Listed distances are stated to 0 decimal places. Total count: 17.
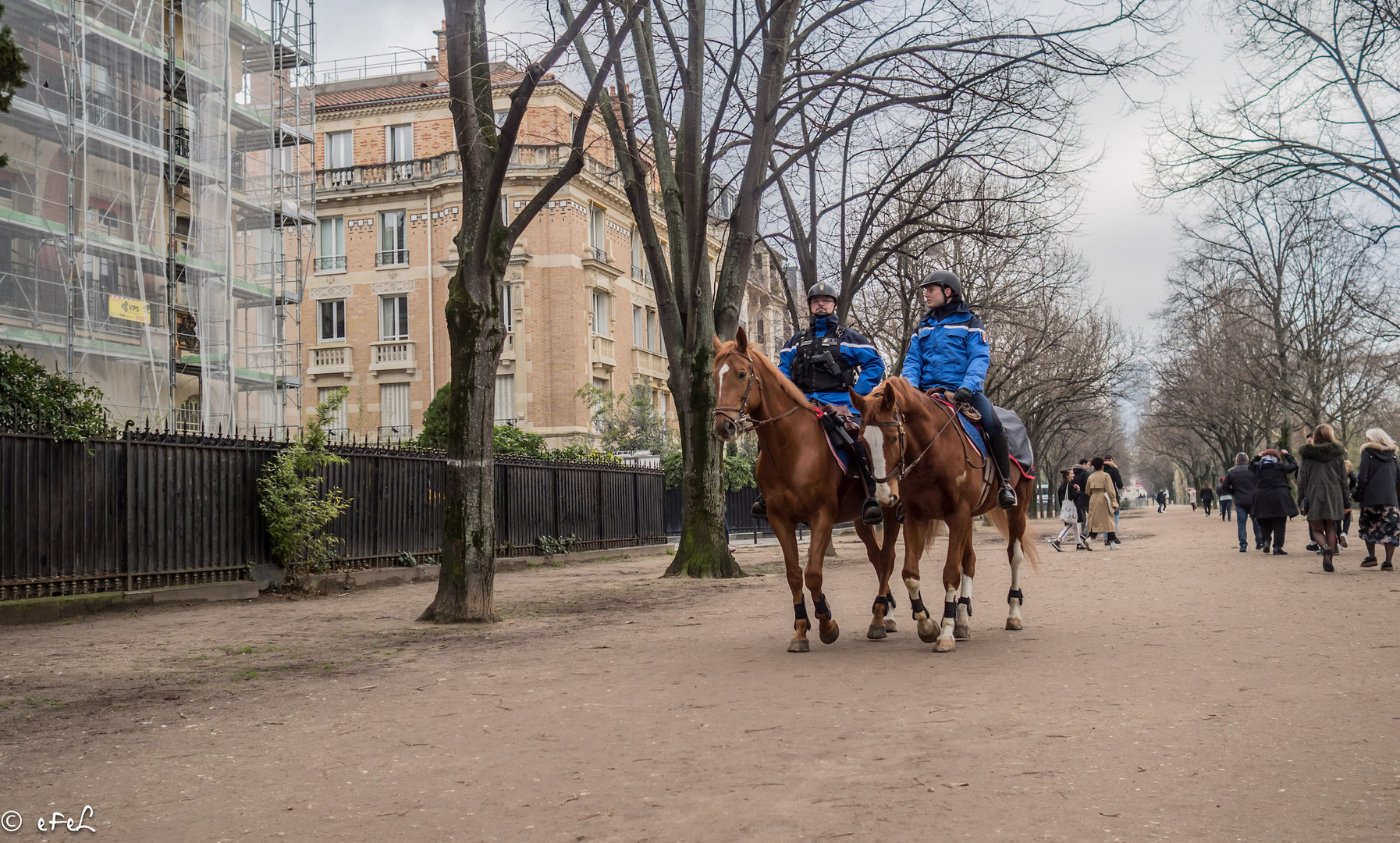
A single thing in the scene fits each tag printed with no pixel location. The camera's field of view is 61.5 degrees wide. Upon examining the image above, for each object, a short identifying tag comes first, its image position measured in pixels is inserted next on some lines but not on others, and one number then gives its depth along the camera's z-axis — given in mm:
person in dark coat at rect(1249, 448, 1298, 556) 21812
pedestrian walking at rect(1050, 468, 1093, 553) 30500
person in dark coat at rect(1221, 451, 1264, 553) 24562
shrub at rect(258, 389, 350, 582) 16656
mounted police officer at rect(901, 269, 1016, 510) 10031
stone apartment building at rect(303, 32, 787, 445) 44125
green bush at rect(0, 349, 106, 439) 13609
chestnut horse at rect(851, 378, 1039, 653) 9109
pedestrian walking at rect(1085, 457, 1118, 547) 28016
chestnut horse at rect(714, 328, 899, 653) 9406
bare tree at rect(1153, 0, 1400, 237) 23984
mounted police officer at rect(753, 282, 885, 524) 10508
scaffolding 25547
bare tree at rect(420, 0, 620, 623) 12352
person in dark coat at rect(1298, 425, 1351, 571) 18406
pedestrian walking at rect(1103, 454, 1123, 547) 28778
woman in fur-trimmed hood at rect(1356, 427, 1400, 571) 17422
